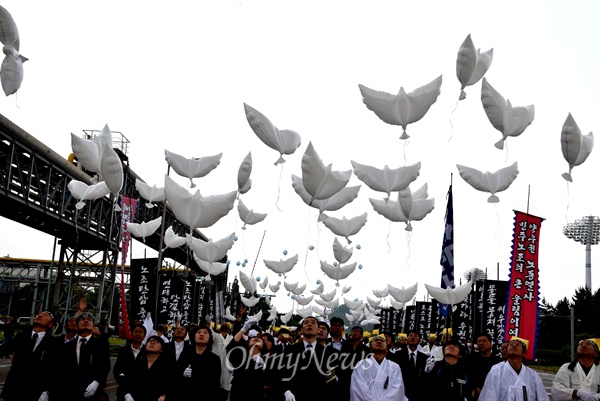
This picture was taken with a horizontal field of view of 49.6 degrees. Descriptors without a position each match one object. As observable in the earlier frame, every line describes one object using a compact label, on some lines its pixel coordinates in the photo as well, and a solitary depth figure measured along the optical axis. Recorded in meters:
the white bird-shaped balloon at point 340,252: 18.12
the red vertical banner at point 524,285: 13.25
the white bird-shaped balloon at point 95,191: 12.81
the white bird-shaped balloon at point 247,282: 19.48
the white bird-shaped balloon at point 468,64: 8.70
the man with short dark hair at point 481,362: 8.77
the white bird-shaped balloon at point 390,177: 10.53
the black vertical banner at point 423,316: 27.86
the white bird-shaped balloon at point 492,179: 10.72
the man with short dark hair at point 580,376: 6.99
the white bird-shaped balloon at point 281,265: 22.33
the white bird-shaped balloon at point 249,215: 15.08
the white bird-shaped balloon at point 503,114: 9.26
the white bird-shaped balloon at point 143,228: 15.63
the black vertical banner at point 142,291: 14.84
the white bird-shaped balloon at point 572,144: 9.47
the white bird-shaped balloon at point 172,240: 16.89
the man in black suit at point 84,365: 7.24
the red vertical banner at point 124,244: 15.94
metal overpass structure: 17.73
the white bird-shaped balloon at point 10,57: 7.44
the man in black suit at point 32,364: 7.08
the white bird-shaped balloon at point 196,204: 10.82
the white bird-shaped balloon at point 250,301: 21.94
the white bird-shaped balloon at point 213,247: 13.82
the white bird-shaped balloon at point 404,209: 11.95
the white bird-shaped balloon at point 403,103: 8.89
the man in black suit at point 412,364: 9.01
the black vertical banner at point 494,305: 15.91
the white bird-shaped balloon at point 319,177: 9.53
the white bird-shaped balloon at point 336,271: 19.98
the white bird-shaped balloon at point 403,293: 22.59
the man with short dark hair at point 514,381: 7.02
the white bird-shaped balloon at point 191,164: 12.00
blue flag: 13.00
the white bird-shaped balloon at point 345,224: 14.74
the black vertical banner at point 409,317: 32.03
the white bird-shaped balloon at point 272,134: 9.71
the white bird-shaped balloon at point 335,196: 12.03
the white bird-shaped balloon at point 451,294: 12.32
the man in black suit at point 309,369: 7.66
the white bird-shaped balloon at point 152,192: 14.18
